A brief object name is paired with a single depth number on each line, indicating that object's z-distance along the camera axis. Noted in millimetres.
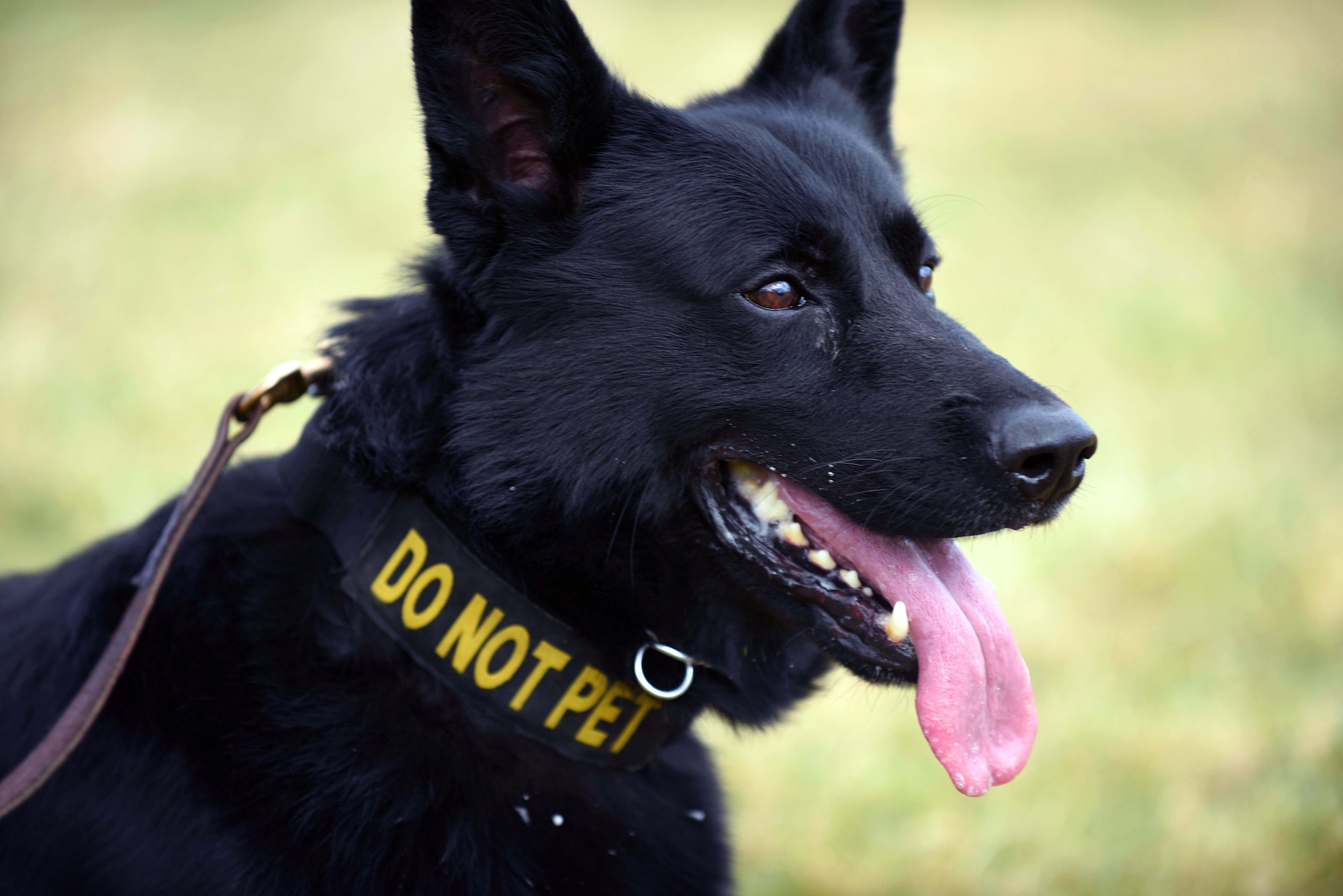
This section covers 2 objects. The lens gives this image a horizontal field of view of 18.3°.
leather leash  1626
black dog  1640
